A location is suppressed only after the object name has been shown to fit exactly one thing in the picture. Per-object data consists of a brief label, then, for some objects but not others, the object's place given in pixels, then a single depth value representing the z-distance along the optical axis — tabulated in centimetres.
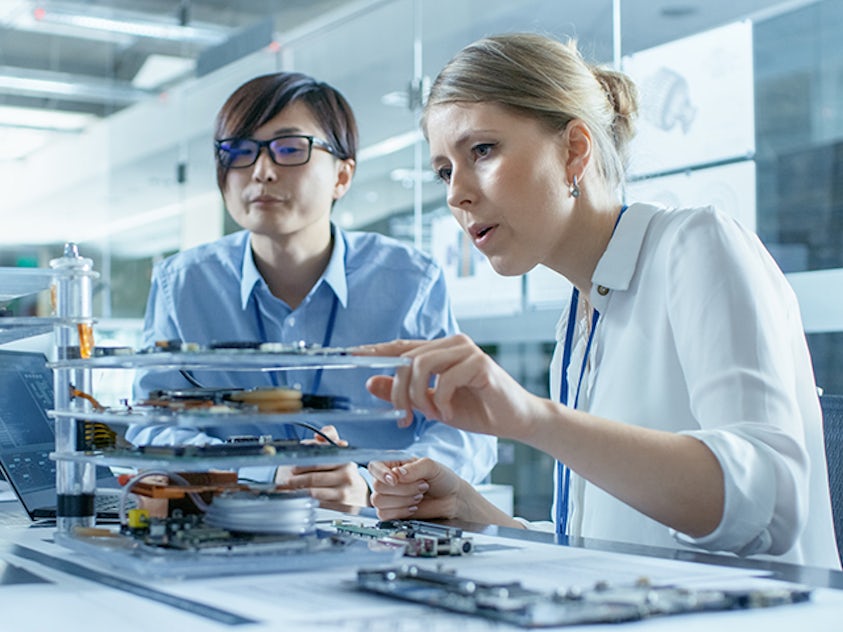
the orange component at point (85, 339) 115
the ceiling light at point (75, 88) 800
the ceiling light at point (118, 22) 675
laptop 143
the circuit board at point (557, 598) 70
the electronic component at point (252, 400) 94
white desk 72
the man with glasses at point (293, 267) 222
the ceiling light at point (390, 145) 441
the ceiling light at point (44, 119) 804
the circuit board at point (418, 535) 101
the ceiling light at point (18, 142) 802
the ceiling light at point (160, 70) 785
